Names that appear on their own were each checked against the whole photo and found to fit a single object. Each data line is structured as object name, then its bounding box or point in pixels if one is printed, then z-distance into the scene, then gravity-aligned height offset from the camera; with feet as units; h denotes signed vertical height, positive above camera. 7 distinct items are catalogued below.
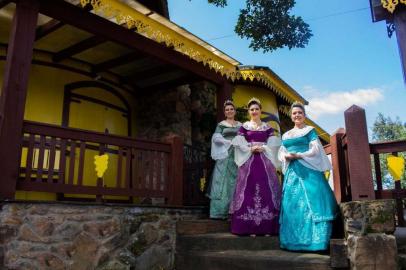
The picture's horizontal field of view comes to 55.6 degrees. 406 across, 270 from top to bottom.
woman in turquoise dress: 12.53 +0.56
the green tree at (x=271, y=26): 18.70 +8.92
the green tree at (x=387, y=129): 96.25 +20.45
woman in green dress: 17.67 +1.84
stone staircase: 11.91 -1.51
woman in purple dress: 15.11 +1.15
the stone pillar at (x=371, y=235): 10.25 -0.70
